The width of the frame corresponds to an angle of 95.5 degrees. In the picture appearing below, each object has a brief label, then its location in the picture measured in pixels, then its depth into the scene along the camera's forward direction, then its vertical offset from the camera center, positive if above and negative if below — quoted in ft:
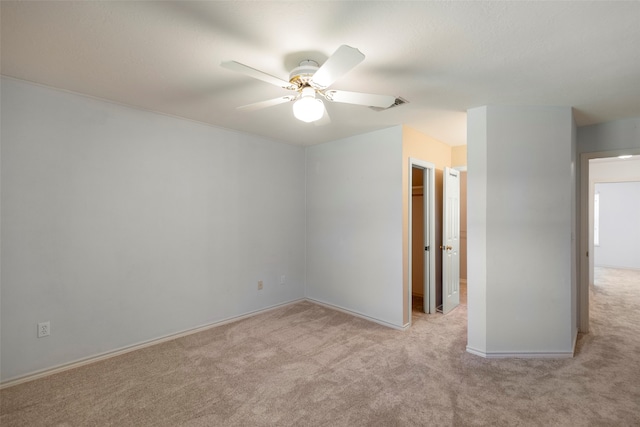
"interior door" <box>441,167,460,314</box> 13.08 -1.42
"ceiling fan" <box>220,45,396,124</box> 4.88 +2.49
